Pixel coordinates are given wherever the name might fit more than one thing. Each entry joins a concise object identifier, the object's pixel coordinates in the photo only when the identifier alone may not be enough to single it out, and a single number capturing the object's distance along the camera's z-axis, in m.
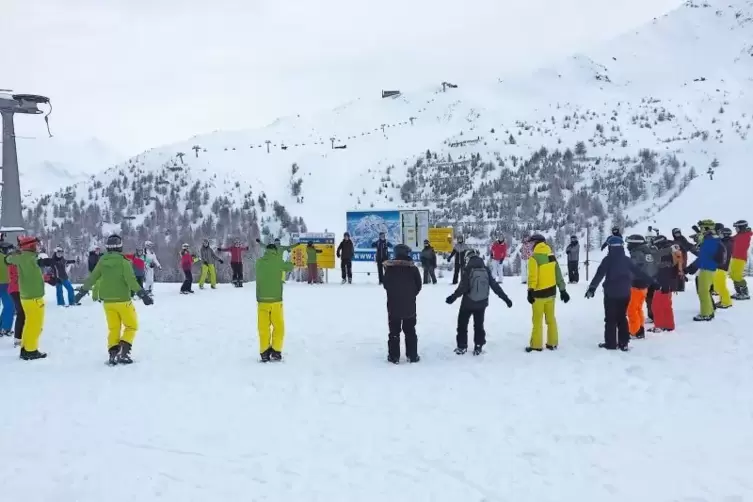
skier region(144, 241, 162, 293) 17.83
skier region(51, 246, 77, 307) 15.17
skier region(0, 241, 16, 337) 10.91
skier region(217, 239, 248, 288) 20.39
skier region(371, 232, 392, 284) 20.17
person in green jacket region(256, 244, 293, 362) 9.30
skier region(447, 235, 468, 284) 19.23
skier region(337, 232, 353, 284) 20.83
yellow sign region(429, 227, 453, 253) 21.50
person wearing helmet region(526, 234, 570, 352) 9.40
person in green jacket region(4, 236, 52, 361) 9.60
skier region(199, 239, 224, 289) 20.08
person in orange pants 9.84
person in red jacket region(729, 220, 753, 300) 12.90
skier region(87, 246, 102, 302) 17.05
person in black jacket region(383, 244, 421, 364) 9.02
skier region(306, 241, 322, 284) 21.91
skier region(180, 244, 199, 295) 18.93
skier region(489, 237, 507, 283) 19.20
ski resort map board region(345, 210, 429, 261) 21.20
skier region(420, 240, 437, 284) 20.02
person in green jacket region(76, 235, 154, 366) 9.11
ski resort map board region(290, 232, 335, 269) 22.33
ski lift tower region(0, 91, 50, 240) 18.20
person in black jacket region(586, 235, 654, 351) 9.20
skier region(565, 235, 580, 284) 18.66
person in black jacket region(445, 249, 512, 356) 9.38
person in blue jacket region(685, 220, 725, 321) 10.83
